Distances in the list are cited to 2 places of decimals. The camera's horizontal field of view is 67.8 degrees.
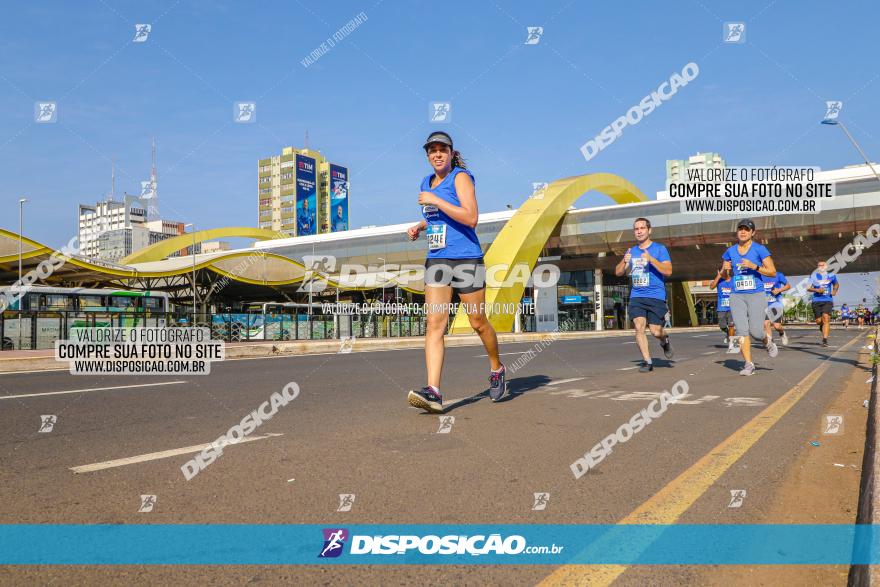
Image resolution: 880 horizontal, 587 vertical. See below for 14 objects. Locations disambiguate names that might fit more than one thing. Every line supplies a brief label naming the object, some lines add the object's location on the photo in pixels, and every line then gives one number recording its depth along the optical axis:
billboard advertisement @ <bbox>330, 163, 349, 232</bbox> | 171.62
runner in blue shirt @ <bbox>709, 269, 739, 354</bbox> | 15.26
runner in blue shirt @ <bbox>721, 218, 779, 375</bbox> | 8.59
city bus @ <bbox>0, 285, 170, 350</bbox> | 21.28
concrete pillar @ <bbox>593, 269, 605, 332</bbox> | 52.99
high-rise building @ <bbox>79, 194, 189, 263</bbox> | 141.50
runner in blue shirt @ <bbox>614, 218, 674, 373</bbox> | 9.02
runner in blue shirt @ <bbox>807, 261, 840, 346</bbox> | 15.51
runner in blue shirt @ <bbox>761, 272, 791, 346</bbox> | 14.38
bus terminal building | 37.66
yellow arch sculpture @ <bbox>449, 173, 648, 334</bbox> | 43.53
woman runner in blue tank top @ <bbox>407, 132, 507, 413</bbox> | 5.30
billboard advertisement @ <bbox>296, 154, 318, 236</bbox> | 164.38
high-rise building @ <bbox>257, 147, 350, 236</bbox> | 164.38
